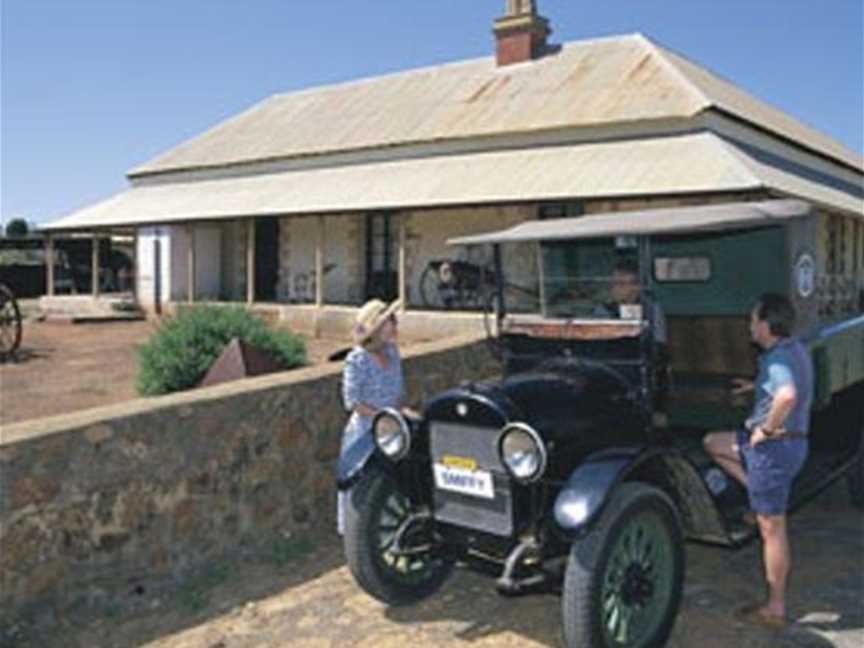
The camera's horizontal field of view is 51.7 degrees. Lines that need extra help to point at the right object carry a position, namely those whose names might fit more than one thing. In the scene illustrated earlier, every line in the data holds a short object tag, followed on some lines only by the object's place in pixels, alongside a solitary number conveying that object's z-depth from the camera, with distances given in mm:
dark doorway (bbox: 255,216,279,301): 24297
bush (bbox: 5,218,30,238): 40603
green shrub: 9469
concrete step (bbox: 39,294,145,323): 22656
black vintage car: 4000
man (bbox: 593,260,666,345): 4789
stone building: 16828
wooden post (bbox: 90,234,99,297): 24562
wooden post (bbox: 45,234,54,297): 25656
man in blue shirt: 4379
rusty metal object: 7992
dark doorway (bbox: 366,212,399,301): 21797
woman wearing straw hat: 5098
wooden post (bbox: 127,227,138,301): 24234
